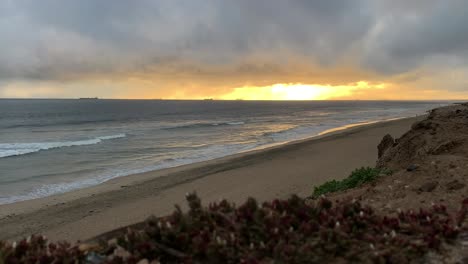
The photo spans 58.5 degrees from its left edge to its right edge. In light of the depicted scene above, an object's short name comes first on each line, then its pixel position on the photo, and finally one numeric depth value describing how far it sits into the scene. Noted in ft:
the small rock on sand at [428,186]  19.44
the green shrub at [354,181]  25.48
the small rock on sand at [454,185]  18.88
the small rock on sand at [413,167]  23.59
